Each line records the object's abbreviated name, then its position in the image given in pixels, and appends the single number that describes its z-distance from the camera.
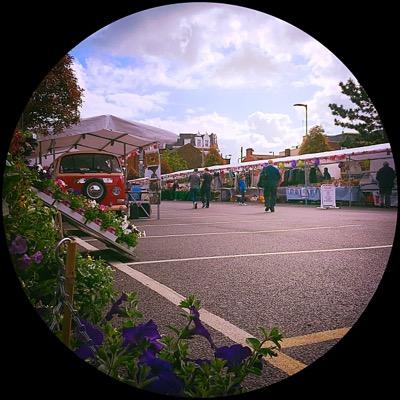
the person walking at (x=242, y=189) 16.52
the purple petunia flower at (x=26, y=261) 1.48
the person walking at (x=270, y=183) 11.83
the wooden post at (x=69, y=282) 1.31
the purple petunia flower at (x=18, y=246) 1.39
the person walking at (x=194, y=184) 15.42
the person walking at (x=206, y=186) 14.59
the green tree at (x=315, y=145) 22.76
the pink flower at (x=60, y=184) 4.34
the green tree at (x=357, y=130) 18.79
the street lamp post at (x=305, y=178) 15.18
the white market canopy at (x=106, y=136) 7.12
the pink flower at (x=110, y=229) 4.17
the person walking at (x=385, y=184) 11.53
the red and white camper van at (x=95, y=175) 7.84
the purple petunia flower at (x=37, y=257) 1.54
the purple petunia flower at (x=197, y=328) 1.46
